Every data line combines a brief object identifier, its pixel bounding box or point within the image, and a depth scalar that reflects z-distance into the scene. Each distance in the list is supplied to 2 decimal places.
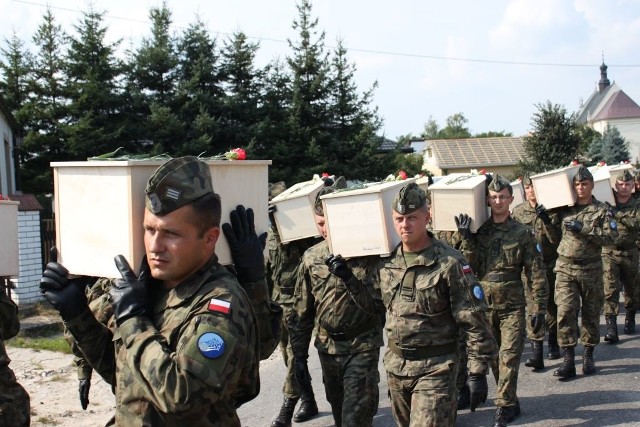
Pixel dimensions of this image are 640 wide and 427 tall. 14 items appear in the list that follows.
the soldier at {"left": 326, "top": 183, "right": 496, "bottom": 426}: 4.69
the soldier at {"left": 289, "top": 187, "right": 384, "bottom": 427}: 5.41
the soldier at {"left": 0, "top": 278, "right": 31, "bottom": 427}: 4.14
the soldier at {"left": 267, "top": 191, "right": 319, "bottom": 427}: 7.05
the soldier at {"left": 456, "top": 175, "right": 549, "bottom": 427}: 6.93
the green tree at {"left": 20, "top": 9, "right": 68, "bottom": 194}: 20.36
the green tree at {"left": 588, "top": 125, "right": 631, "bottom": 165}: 35.56
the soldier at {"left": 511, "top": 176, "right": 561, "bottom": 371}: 8.49
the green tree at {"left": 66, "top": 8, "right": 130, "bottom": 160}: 19.78
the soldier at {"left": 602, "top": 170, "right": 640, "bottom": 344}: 10.24
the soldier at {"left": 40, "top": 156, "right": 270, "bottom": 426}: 2.41
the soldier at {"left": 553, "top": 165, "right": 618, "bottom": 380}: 8.10
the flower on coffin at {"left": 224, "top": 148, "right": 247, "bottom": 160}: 3.33
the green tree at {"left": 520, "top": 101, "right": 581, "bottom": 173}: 23.88
